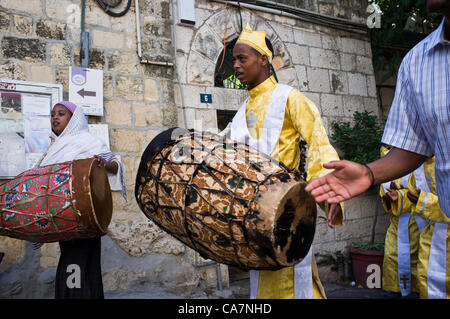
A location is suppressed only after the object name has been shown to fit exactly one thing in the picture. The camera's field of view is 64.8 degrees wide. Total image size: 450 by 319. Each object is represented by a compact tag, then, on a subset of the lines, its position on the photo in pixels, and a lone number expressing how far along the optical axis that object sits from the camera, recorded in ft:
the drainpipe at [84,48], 11.37
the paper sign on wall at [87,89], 11.09
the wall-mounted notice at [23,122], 10.08
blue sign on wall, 13.34
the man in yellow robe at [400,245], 12.41
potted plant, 14.90
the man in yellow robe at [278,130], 6.24
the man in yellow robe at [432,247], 8.81
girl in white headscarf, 8.15
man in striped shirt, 4.08
